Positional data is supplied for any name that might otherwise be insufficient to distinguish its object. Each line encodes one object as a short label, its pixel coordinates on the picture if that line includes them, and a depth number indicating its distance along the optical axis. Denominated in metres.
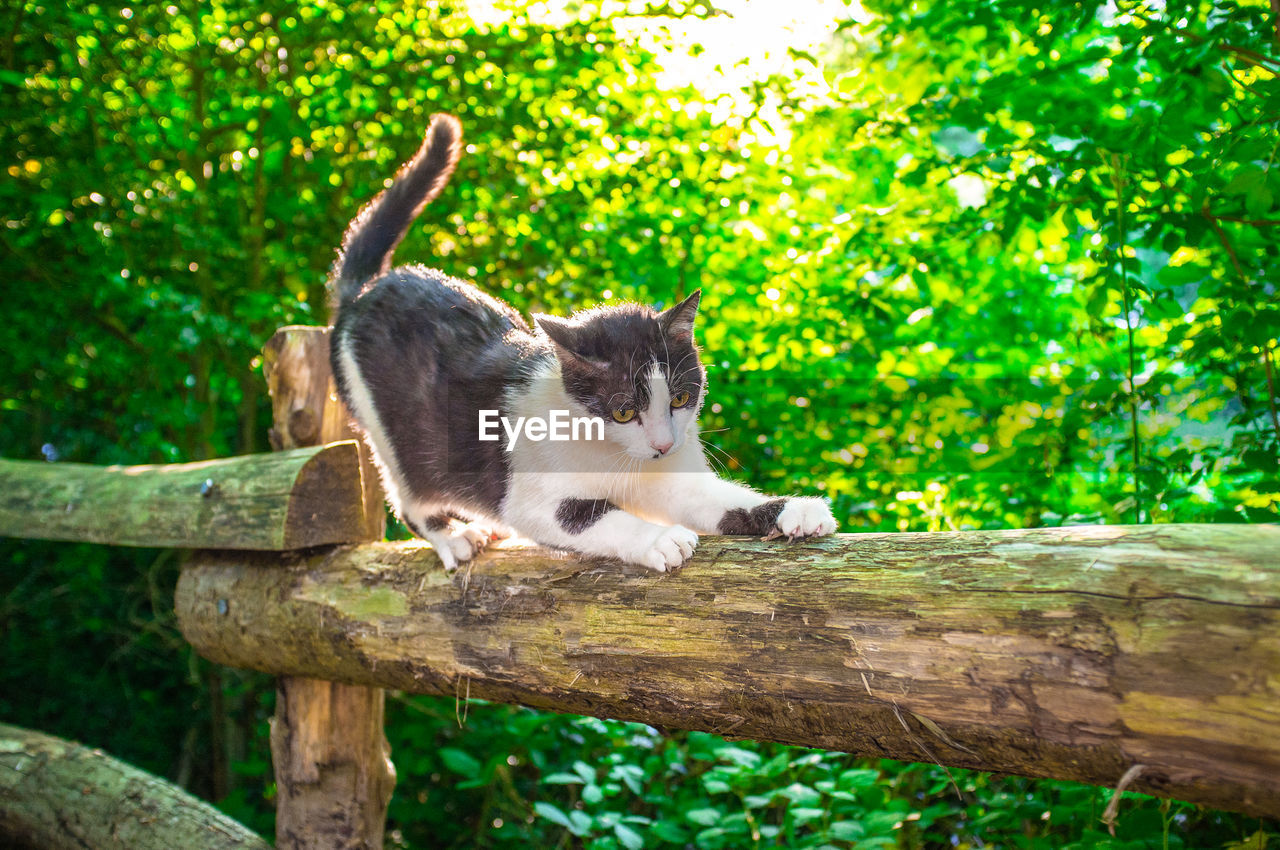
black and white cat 1.53
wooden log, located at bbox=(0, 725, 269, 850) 2.05
